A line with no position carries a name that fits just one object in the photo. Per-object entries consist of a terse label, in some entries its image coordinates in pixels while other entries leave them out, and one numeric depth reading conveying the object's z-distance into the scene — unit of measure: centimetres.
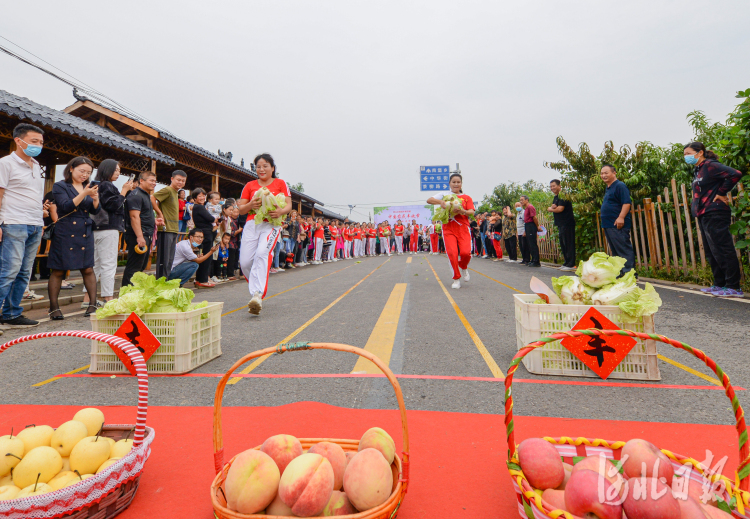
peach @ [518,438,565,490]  119
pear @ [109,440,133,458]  138
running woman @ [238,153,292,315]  502
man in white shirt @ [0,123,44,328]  425
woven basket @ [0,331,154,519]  110
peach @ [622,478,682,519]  92
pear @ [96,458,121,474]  126
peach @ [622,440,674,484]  112
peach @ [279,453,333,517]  106
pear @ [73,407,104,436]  148
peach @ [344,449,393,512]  111
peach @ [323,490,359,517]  111
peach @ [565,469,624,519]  98
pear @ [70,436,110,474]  130
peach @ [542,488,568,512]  109
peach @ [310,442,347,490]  123
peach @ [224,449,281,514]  108
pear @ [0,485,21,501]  116
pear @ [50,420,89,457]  136
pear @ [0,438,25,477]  125
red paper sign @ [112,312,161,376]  284
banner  4695
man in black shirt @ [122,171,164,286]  576
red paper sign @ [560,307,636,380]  252
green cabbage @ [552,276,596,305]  282
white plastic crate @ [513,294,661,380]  255
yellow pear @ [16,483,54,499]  116
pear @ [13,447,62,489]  123
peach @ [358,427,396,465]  130
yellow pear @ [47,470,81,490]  122
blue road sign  3509
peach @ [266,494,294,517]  111
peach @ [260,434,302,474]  125
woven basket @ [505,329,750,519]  104
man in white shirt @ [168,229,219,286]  604
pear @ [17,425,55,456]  134
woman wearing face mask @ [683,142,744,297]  536
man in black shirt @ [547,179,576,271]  1019
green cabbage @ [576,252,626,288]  285
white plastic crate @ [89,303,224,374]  285
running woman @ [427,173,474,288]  718
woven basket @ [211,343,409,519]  109
